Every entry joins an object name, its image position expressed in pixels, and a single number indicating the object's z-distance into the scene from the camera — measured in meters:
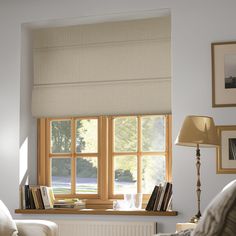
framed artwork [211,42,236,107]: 5.29
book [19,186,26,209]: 5.82
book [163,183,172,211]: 5.41
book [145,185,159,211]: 5.45
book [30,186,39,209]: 5.80
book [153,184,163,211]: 5.44
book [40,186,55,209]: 5.79
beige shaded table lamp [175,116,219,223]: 4.79
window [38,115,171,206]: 5.80
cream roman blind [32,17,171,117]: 5.71
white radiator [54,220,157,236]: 5.41
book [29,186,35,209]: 5.83
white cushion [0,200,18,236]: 4.58
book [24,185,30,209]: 5.83
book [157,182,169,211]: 5.41
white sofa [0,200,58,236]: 4.60
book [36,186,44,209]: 5.81
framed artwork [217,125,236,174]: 5.22
